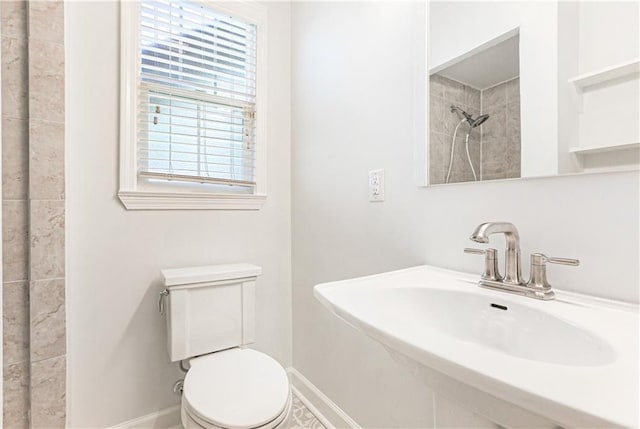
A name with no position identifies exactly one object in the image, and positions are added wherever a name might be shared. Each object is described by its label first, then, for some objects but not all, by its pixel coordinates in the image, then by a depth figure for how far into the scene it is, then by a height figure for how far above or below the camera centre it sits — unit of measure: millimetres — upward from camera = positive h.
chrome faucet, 747 -137
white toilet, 1005 -593
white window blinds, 1537 +623
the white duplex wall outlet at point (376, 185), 1302 +122
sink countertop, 360 -210
